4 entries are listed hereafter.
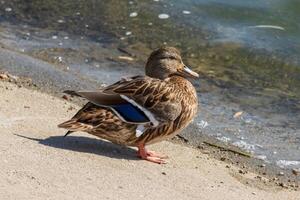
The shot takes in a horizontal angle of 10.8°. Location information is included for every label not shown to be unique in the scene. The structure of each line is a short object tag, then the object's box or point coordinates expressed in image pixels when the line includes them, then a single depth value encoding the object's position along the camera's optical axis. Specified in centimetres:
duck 1281
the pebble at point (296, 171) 1380
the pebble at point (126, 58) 1904
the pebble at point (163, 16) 2221
